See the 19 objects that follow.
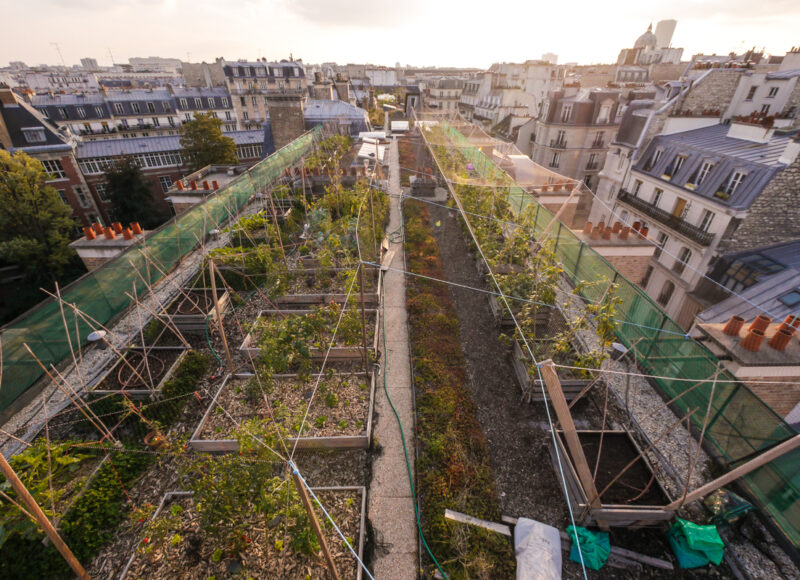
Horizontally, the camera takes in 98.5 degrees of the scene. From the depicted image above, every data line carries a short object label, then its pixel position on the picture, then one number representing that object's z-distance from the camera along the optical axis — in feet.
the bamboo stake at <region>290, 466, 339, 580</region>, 13.12
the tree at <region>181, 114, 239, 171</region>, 100.15
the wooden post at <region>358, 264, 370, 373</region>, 27.61
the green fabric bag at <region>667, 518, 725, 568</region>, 18.29
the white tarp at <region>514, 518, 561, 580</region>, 18.48
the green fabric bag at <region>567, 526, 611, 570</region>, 18.79
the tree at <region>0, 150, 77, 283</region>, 69.84
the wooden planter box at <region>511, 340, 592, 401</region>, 26.90
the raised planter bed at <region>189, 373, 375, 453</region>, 24.49
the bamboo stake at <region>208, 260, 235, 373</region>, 26.49
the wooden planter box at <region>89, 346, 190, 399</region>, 26.60
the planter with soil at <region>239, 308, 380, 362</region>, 30.55
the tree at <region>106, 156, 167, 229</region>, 90.79
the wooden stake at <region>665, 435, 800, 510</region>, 15.72
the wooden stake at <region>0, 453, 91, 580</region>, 12.06
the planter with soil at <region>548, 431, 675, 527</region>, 19.13
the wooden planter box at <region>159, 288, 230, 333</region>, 33.50
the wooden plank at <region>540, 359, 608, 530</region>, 16.35
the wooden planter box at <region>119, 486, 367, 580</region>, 18.26
